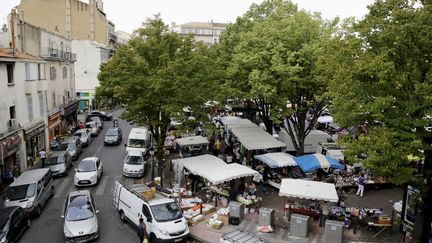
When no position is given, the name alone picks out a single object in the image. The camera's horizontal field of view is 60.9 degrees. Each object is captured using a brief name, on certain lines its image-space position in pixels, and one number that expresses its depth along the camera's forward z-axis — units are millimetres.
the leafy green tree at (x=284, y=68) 23859
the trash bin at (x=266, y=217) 17797
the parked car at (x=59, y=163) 26641
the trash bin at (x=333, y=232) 16156
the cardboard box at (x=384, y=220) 17719
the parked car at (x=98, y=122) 46906
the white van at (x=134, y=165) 26484
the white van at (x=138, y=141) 32781
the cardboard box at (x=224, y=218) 18766
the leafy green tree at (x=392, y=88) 13000
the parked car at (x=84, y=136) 37181
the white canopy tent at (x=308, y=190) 17812
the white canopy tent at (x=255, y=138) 27611
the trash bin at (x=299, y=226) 17016
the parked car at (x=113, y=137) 37938
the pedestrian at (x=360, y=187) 22755
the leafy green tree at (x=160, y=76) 22953
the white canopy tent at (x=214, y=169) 20730
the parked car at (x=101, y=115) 56719
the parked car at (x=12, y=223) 15445
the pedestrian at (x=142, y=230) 15906
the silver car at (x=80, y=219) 16109
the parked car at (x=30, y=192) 18766
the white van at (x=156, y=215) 16203
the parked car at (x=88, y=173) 24294
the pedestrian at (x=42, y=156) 29188
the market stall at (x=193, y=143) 31305
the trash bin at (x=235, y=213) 18411
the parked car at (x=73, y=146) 31717
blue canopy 21797
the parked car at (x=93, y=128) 43078
